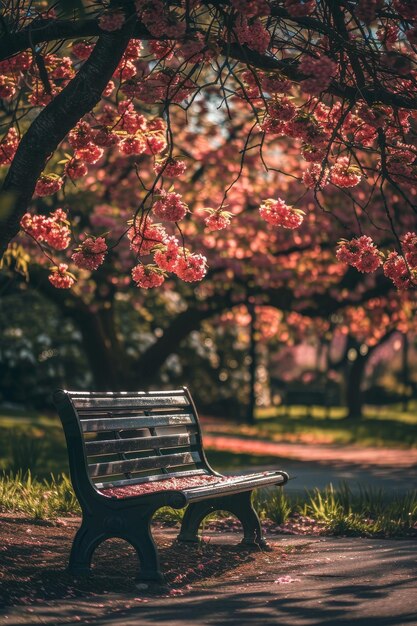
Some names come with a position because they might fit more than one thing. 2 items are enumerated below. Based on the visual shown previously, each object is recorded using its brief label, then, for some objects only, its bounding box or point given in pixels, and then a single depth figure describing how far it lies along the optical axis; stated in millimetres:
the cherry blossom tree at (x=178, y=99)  6953
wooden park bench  6684
